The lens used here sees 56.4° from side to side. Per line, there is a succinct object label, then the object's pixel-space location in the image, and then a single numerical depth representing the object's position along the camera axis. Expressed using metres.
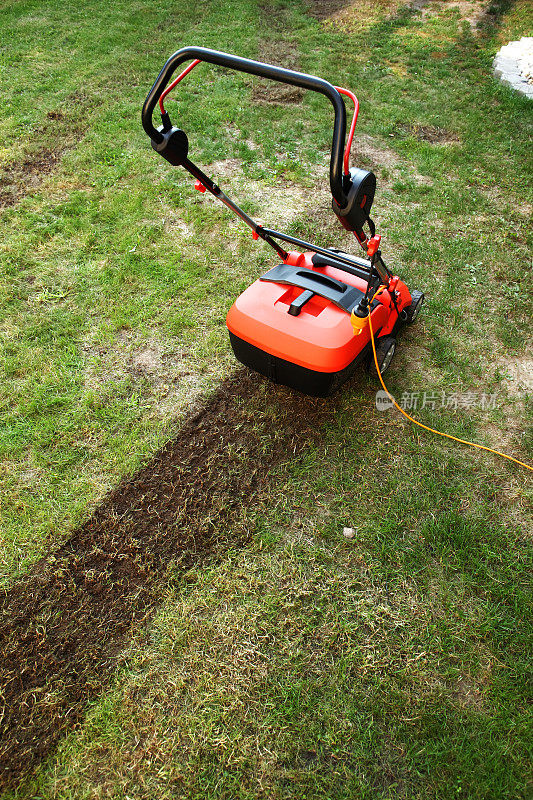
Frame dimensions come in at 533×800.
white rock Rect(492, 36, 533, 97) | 5.43
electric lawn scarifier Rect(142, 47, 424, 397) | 2.19
